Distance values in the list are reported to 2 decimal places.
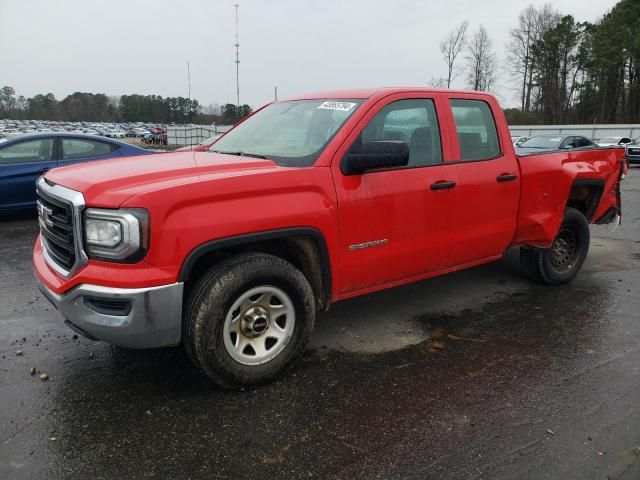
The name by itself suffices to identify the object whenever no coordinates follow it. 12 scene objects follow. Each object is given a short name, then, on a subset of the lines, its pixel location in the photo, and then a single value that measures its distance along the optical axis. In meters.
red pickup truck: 2.85
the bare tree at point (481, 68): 58.47
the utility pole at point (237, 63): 39.78
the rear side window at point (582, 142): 18.10
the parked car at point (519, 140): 23.43
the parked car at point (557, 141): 17.30
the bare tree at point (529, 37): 63.06
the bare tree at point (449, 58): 50.56
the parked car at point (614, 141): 27.98
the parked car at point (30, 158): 8.18
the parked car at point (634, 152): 23.84
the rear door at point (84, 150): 8.62
